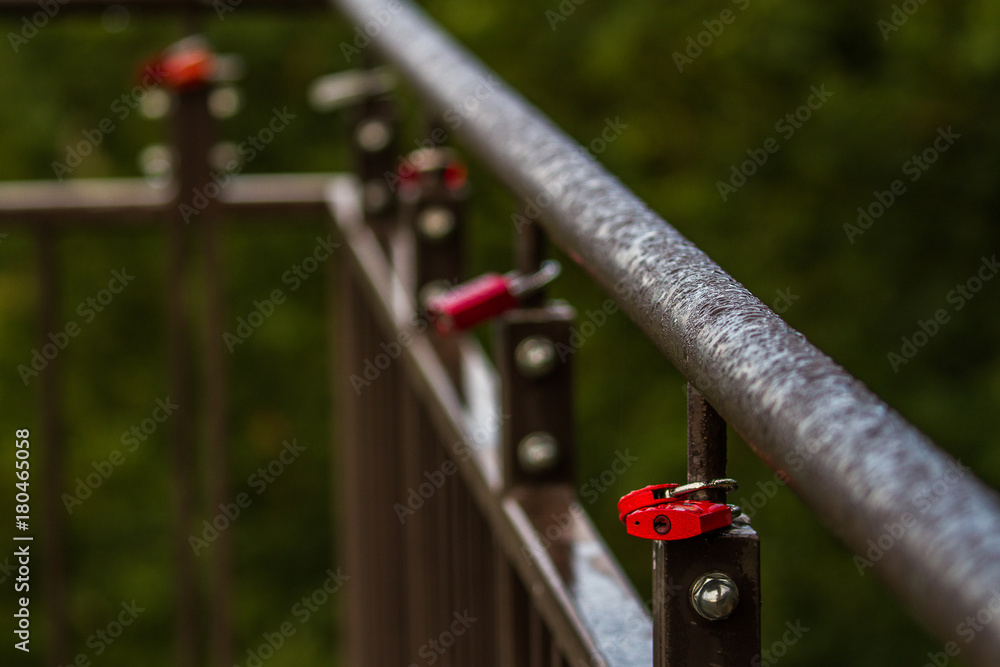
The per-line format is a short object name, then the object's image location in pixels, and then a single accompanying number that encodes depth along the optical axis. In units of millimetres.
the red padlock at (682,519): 2225
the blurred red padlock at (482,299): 2557
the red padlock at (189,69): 5099
